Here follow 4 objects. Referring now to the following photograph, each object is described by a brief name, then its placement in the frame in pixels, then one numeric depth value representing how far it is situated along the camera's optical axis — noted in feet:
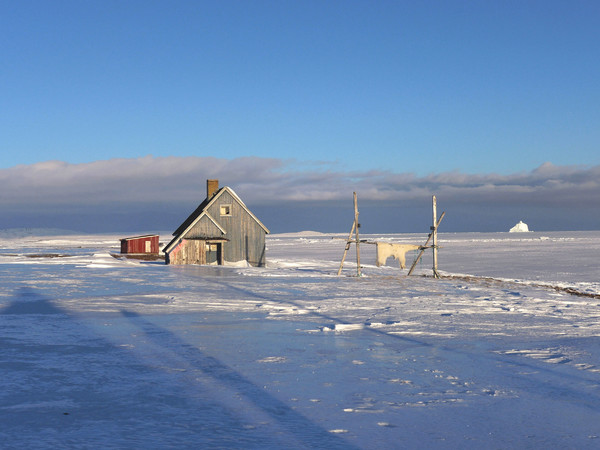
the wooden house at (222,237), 127.44
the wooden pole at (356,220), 98.61
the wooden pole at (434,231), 96.43
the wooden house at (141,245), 199.31
